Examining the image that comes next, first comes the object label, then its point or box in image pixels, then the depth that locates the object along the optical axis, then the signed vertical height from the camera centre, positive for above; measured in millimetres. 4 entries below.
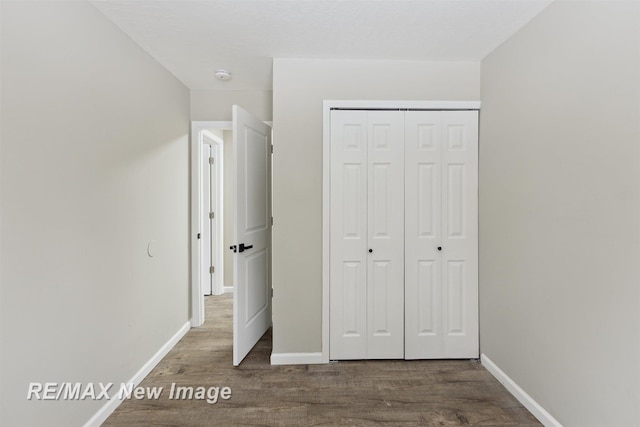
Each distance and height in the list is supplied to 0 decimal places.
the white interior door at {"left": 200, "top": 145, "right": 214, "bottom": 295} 4223 -226
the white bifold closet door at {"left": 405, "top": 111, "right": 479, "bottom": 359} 2586 -201
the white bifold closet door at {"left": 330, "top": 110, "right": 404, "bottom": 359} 2572 -210
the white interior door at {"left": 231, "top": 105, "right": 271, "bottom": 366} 2543 -215
